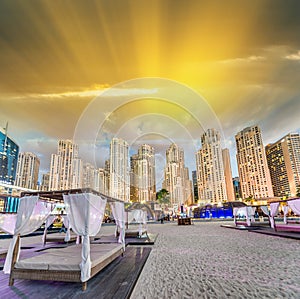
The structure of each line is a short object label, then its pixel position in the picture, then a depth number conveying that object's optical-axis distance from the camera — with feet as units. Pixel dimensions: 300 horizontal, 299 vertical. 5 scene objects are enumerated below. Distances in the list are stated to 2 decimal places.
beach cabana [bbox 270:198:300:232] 29.42
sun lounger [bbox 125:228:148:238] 32.14
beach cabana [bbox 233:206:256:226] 45.70
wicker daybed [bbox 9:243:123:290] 9.67
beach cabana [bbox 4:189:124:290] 9.74
